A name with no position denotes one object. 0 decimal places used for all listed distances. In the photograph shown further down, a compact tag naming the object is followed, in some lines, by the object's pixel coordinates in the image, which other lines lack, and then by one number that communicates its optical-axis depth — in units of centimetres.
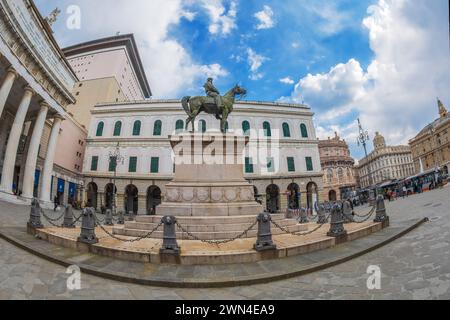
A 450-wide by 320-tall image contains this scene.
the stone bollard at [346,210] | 833
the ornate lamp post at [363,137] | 2420
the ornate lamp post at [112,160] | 2677
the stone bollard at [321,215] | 1043
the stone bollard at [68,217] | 848
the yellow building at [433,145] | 4756
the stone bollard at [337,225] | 609
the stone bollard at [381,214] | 770
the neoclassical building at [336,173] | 6081
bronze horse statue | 950
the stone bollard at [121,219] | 1114
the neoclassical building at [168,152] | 2819
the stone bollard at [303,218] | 1144
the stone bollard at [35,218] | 734
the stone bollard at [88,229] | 570
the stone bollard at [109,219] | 1053
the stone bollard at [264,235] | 499
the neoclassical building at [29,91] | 1636
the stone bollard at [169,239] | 474
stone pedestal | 764
